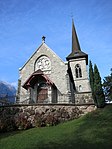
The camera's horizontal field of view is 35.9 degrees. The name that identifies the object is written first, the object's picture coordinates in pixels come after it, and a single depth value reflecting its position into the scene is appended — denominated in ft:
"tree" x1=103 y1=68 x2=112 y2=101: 88.44
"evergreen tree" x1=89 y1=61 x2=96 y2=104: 66.73
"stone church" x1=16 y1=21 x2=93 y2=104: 77.92
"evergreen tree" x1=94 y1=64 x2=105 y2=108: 61.31
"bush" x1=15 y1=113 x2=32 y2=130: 54.85
